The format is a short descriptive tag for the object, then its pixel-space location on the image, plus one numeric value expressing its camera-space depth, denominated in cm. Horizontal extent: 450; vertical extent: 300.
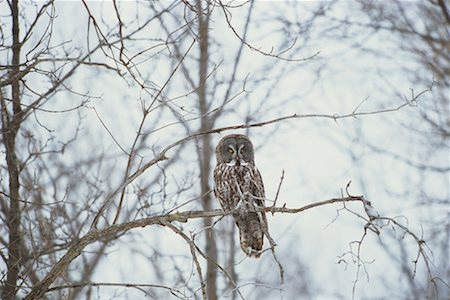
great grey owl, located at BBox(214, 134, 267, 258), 1511
